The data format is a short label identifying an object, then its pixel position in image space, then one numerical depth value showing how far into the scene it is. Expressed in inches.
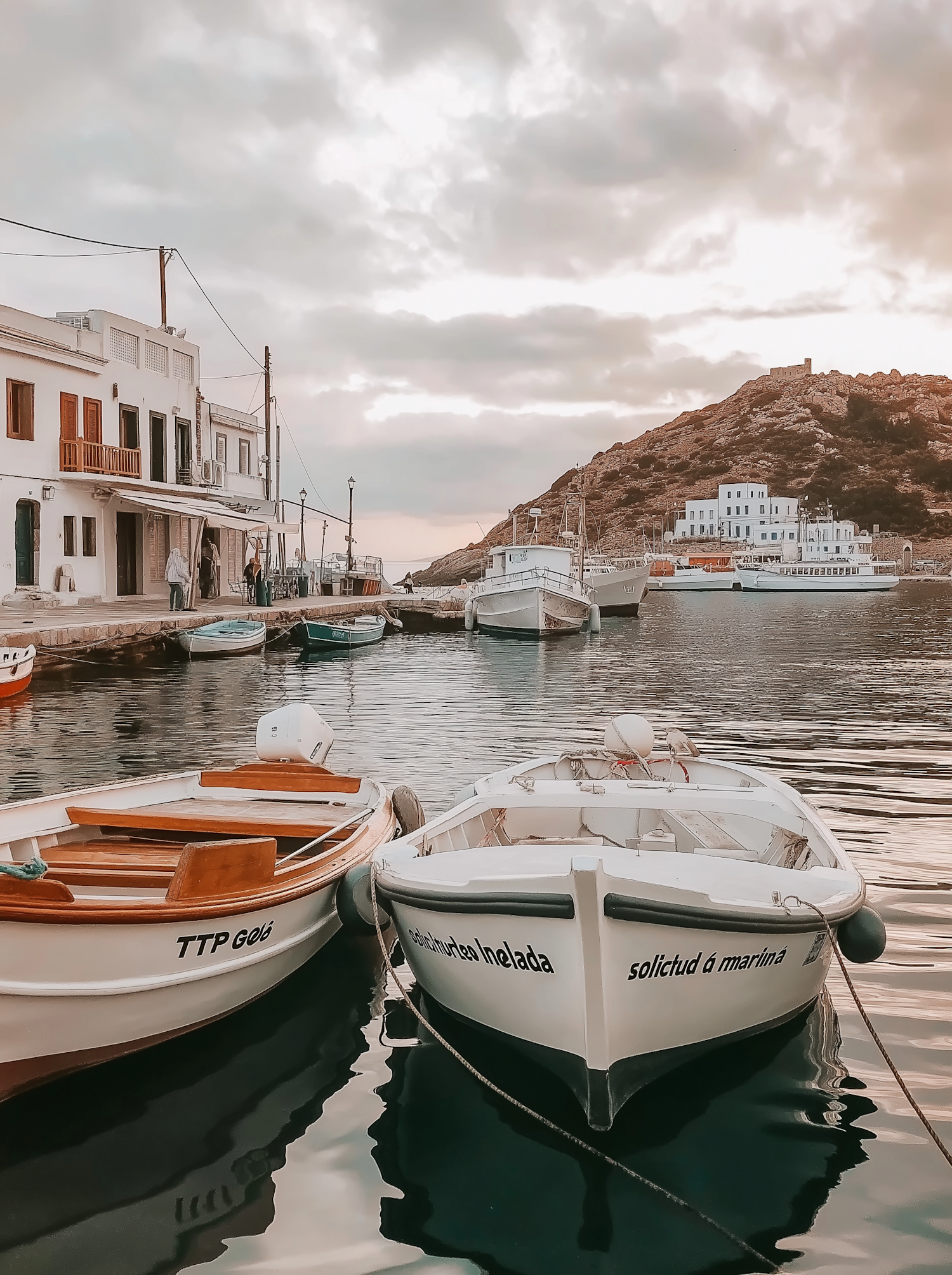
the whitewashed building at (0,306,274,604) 1090.7
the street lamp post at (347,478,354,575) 1971.0
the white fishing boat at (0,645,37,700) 733.9
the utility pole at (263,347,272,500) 1616.6
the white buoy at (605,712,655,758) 335.3
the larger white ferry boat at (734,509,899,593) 4055.1
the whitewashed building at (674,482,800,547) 5944.9
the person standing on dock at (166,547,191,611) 1191.6
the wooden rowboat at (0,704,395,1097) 184.9
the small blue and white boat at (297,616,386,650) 1178.6
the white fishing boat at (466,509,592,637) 1547.7
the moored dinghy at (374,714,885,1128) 181.2
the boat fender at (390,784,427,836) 332.2
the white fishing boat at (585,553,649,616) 2265.0
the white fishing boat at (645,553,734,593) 4468.5
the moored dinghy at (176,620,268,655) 1015.0
